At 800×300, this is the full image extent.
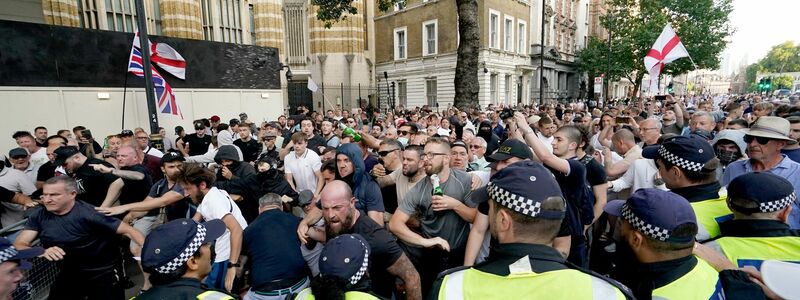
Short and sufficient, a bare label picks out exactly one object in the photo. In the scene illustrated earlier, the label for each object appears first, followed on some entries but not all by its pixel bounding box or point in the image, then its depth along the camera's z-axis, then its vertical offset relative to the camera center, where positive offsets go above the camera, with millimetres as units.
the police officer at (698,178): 2246 -541
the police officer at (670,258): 1562 -716
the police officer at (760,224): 1913 -685
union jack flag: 9549 +261
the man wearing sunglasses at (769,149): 3191 -504
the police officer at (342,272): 1943 -889
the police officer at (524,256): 1352 -600
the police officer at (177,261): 1921 -797
